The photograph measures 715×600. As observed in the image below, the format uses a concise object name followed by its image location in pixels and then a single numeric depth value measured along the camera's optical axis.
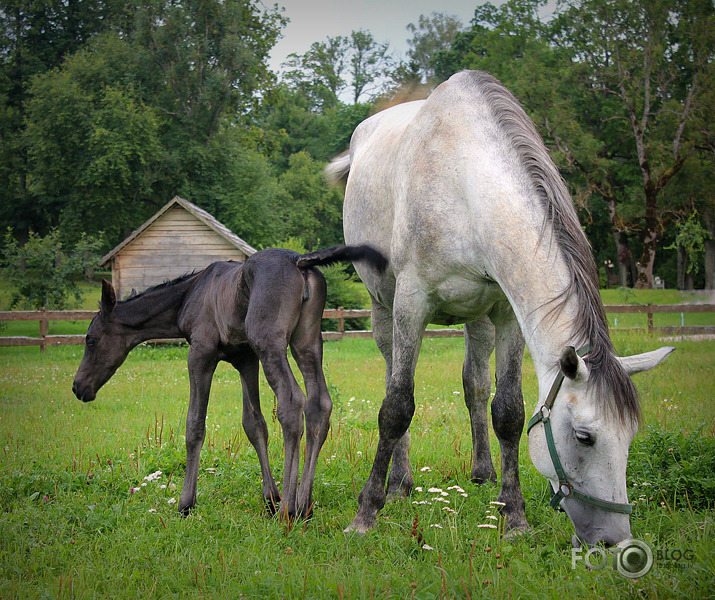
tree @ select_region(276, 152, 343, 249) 43.31
